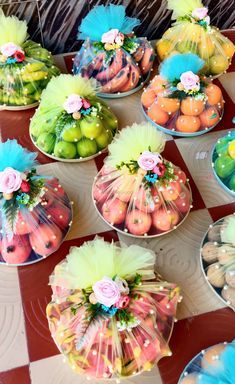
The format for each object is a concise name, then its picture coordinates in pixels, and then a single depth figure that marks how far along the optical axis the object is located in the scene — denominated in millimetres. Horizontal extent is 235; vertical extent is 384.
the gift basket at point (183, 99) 1182
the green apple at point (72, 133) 1125
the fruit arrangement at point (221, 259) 942
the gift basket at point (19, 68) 1231
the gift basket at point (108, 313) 821
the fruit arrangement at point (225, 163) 1127
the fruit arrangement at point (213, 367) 752
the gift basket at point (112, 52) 1269
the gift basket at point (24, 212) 959
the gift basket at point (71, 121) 1130
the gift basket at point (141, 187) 997
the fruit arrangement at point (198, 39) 1326
